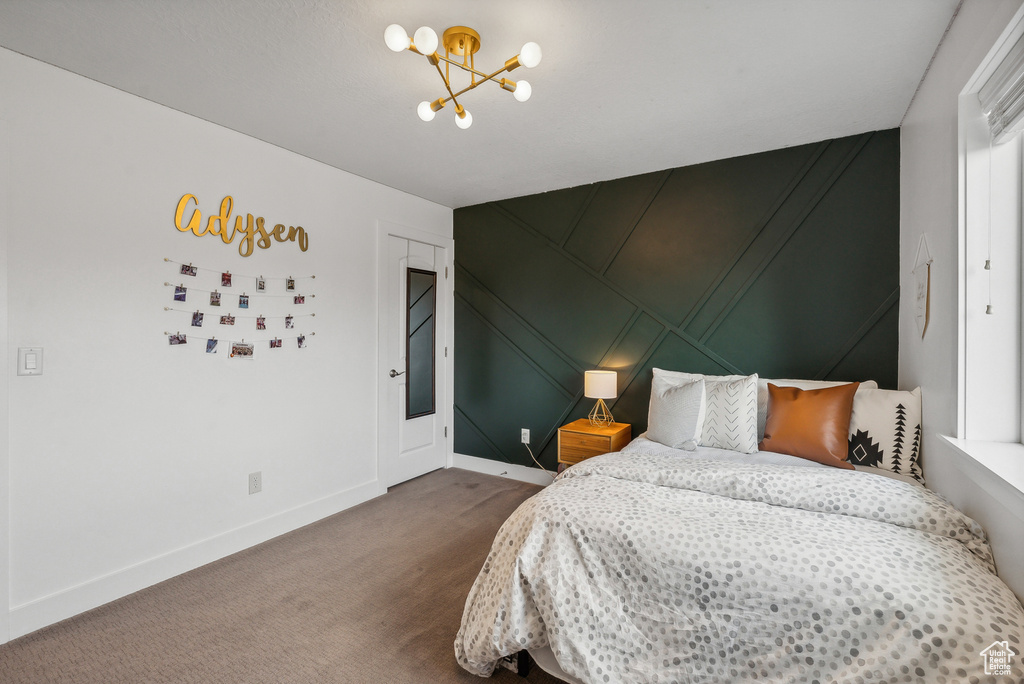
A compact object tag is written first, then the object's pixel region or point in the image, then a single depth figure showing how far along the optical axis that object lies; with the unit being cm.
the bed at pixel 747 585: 119
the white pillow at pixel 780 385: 263
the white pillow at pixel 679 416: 269
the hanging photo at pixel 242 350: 276
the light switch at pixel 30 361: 199
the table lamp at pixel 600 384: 333
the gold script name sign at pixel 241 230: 254
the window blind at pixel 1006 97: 139
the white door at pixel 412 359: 378
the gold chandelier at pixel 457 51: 151
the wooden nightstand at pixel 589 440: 321
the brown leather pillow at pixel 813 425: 234
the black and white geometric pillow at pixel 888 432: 228
